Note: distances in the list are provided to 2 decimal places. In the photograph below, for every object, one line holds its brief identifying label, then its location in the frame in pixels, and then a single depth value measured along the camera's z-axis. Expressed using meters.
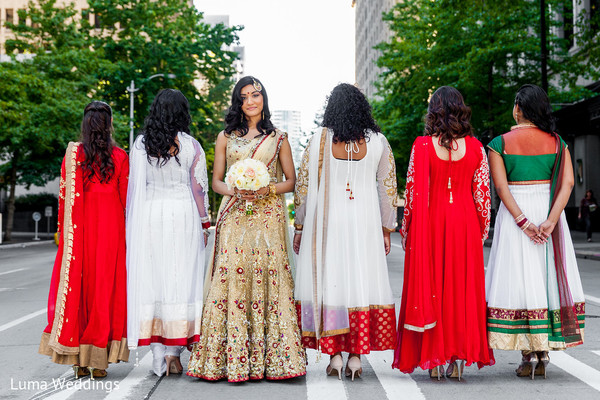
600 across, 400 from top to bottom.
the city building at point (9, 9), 59.81
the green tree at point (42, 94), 26.24
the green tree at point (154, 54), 32.22
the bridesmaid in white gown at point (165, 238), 5.21
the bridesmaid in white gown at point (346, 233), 5.17
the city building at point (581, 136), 28.79
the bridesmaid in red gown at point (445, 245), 5.04
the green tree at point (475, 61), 25.69
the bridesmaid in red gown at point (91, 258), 5.14
